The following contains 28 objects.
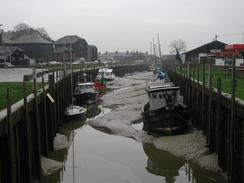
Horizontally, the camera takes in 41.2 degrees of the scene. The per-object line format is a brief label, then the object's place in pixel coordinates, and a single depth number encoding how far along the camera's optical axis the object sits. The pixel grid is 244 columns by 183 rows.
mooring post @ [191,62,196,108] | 22.12
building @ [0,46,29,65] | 75.95
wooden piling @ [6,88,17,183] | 9.44
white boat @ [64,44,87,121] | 25.22
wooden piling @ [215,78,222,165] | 13.90
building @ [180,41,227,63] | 58.75
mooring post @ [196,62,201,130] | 20.16
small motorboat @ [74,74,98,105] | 34.92
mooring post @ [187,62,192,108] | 24.06
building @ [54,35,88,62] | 98.36
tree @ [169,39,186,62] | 107.53
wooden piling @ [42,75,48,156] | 15.64
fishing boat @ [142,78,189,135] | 19.80
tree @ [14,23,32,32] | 140.32
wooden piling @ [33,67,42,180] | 13.04
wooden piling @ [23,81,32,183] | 11.38
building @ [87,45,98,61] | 112.77
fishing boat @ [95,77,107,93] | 48.59
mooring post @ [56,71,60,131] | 21.99
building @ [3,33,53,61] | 93.67
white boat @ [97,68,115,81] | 55.69
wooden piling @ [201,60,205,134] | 18.00
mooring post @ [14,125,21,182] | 10.33
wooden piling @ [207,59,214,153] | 15.48
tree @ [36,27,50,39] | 143.39
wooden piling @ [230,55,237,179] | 11.69
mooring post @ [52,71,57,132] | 19.68
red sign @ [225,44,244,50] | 33.39
